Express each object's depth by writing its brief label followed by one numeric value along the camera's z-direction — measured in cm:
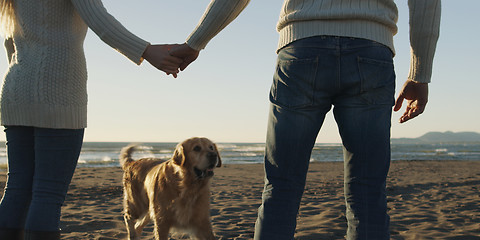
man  159
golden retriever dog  376
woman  188
